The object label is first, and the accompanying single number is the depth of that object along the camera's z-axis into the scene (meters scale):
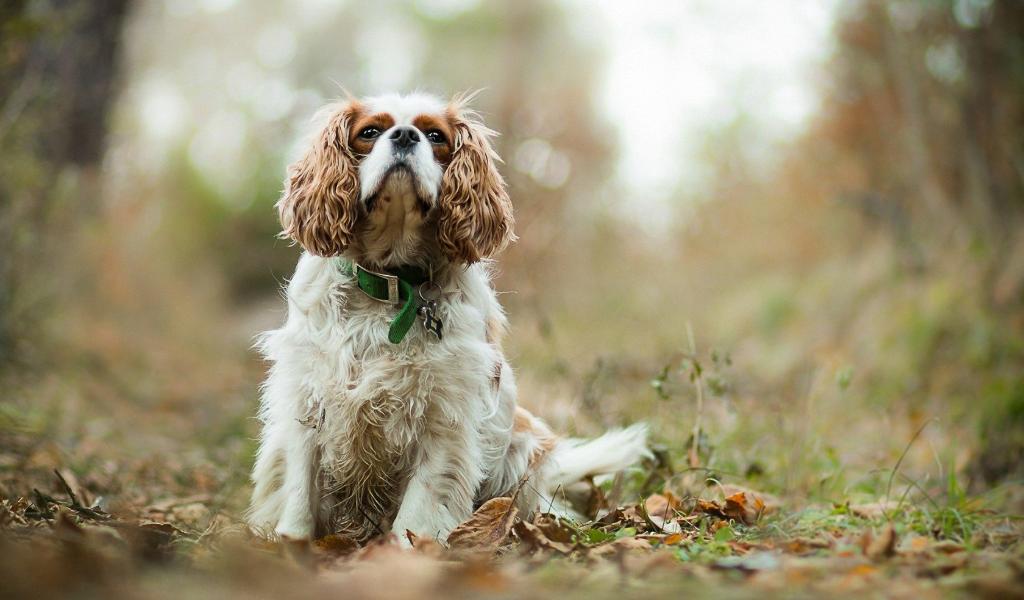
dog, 3.08
